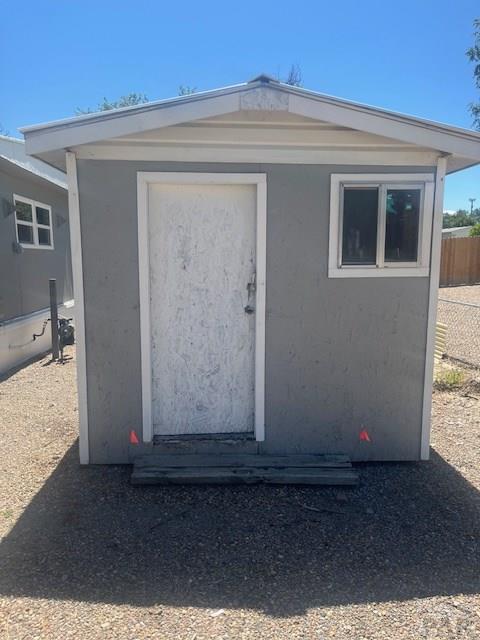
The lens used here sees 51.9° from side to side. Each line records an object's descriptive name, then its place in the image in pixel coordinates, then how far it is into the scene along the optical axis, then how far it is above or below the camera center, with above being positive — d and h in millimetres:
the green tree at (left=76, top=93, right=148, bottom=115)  26356 +8643
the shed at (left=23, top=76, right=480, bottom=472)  3768 -138
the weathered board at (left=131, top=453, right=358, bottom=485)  3662 -1557
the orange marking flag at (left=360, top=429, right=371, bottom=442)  4109 -1405
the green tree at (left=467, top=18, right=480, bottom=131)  15961 +6743
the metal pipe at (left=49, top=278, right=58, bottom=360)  8188 -890
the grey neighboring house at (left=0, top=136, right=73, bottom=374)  7418 +251
